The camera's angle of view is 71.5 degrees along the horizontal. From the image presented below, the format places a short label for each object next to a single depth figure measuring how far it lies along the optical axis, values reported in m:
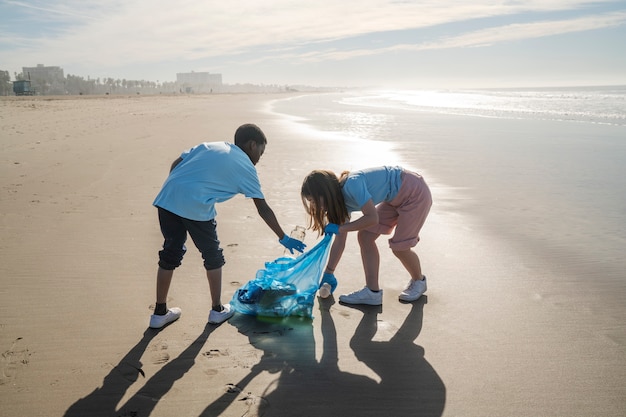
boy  2.88
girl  3.08
